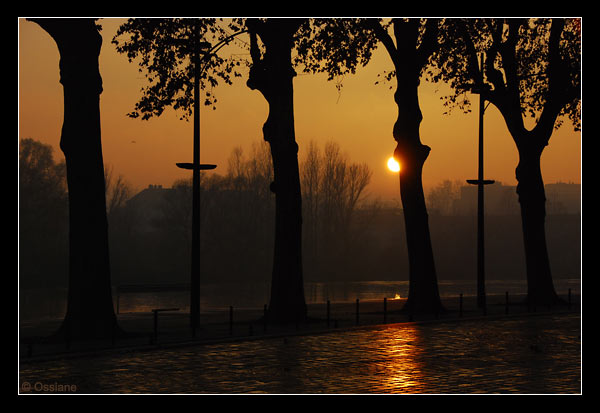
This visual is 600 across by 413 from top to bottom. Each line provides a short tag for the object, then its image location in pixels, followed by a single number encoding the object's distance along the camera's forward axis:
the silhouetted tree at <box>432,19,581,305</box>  34.62
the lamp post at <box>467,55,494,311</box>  33.78
